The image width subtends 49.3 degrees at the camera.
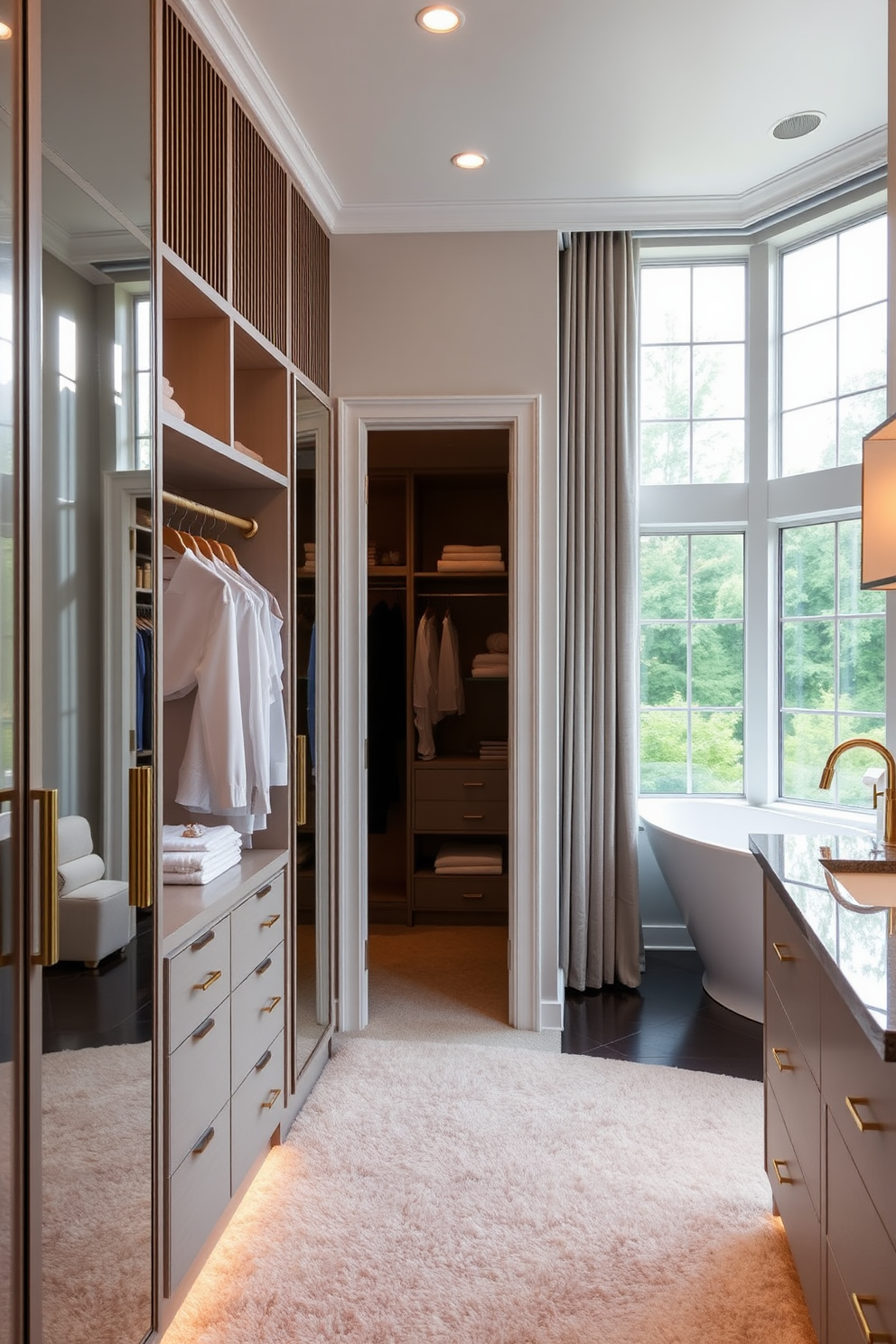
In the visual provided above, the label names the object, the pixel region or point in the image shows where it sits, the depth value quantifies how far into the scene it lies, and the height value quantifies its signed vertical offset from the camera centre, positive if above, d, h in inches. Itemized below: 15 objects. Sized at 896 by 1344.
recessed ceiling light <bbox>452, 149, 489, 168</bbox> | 125.0 +66.6
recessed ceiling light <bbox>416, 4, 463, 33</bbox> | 95.3 +65.0
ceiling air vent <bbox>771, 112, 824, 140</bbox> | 119.9 +68.7
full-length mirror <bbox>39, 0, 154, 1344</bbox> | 58.5 +1.3
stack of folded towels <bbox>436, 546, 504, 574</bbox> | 195.8 +23.1
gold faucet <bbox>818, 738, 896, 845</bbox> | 87.5 -9.4
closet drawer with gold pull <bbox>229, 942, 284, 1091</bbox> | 94.3 -35.3
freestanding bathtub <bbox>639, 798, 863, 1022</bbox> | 137.7 -32.2
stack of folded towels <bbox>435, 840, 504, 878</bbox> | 193.6 -37.5
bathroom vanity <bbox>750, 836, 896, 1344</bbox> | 53.1 -27.9
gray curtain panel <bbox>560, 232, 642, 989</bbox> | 157.1 +10.8
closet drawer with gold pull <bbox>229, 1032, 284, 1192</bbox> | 93.3 -44.7
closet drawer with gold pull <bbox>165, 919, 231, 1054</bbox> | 78.4 -26.4
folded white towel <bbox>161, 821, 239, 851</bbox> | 94.9 -16.3
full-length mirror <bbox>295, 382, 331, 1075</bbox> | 123.6 -6.9
